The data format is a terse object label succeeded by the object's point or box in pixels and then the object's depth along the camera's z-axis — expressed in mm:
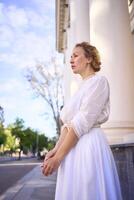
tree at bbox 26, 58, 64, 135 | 33375
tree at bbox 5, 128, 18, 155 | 105988
